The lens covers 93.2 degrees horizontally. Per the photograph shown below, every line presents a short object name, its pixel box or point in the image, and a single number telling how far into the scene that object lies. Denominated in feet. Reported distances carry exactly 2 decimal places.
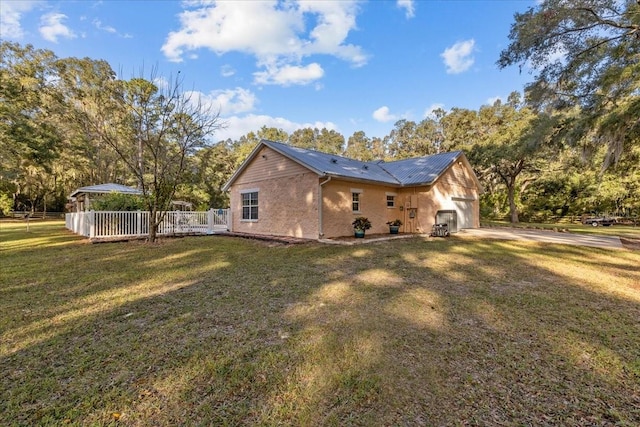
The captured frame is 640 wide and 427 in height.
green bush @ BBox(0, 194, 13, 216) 71.69
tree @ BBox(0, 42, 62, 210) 78.28
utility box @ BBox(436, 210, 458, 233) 48.03
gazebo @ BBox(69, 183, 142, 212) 54.08
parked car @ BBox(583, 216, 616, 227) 81.82
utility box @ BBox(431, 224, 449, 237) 43.52
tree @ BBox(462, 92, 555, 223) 68.74
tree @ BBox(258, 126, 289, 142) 129.59
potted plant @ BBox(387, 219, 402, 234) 45.19
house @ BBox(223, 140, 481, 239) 39.78
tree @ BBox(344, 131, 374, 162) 160.20
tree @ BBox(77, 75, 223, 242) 39.01
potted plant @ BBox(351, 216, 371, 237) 40.16
